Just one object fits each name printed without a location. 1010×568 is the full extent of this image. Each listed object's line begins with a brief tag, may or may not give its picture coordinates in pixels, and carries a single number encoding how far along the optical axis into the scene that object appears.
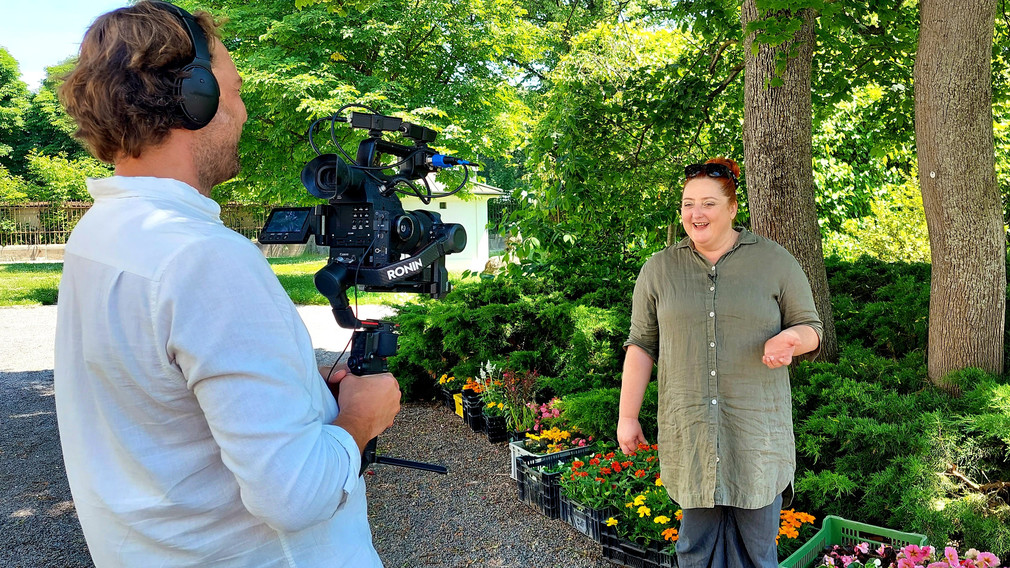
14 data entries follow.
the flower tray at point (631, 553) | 3.44
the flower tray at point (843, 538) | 3.07
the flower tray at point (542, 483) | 4.22
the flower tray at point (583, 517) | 3.77
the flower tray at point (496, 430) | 5.68
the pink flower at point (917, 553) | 2.82
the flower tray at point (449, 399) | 6.69
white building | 26.98
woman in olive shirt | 2.54
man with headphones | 1.01
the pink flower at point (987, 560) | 2.77
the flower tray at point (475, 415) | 5.99
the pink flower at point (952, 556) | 2.71
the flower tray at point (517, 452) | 4.53
